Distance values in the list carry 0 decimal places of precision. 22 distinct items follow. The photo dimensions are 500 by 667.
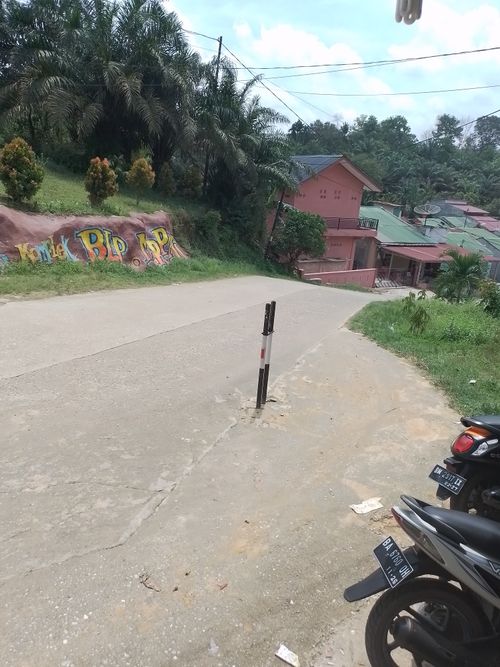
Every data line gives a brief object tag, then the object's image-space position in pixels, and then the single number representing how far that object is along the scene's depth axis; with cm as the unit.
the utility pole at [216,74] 1994
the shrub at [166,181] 1952
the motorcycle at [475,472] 306
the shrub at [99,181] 1304
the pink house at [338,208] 2726
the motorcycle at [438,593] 204
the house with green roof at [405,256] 3222
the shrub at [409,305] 1141
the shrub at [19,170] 1080
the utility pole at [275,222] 2370
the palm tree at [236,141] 1966
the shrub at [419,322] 969
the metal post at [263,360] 492
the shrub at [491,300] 1362
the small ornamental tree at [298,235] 2323
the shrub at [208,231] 1850
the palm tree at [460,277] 1642
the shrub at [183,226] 1717
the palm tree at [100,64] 1703
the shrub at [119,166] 1808
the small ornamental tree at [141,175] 1552
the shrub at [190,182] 2084
